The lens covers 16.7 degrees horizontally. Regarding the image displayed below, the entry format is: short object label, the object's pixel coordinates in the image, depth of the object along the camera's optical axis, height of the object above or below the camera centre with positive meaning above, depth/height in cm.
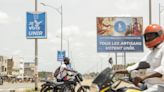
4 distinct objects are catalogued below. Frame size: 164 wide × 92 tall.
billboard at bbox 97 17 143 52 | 3941 +112
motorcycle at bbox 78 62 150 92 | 751 -45
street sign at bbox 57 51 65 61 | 5482 -52
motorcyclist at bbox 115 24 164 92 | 759 -4
